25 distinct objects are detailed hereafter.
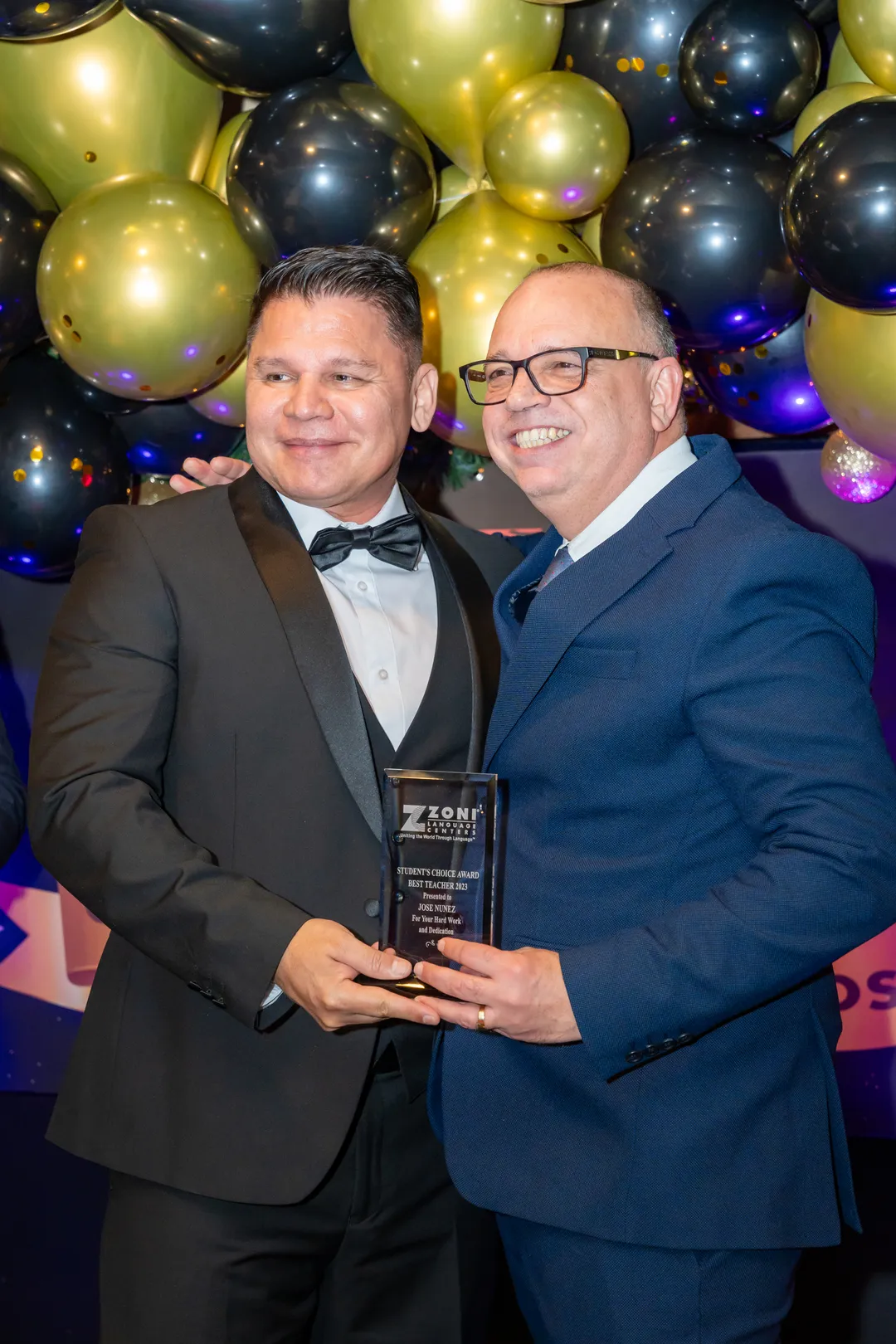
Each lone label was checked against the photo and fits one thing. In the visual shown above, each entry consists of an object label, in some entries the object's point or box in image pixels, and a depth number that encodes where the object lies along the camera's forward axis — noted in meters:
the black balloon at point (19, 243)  2.41
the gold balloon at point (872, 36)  1.93
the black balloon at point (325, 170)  2.23
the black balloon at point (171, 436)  2.71
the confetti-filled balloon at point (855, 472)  2.44
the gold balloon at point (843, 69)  2.16
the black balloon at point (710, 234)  2.15
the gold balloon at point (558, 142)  2.19
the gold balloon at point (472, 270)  2.31
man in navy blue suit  1.39
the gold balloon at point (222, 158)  2.57
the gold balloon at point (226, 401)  2.58
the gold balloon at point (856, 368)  2.07
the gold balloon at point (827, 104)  2.08
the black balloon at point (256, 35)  2.22
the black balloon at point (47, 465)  2.53
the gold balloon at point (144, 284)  2.32
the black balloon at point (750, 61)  2.08
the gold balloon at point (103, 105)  2.40
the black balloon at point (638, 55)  2.23
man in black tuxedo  1.65
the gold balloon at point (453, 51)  2.22
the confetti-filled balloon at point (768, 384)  2.37
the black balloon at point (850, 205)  1.87
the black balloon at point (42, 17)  2.17
